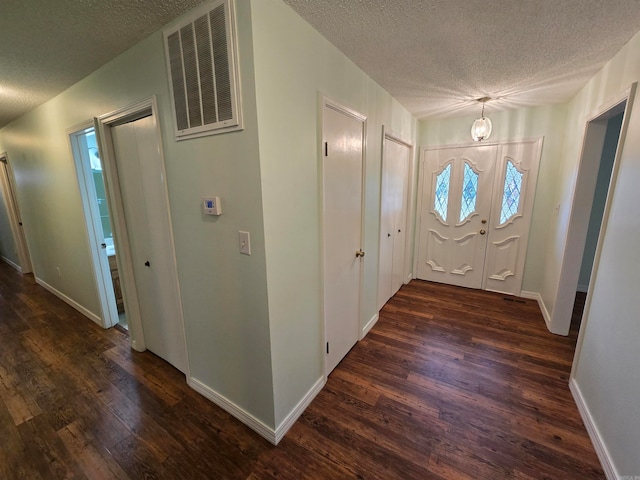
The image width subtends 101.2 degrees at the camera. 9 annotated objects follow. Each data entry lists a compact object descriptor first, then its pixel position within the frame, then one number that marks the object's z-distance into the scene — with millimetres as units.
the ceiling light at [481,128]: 2623
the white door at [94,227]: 2391
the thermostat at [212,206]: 1418
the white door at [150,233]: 1754
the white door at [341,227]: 1779
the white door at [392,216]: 2760
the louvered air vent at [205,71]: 1197
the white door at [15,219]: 3955
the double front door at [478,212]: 3258
